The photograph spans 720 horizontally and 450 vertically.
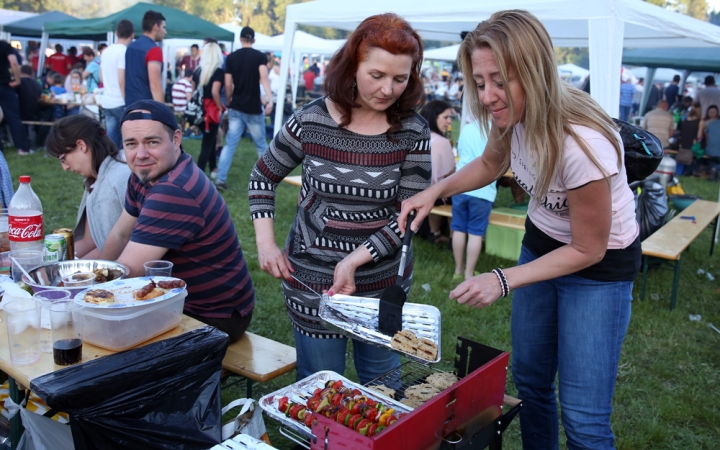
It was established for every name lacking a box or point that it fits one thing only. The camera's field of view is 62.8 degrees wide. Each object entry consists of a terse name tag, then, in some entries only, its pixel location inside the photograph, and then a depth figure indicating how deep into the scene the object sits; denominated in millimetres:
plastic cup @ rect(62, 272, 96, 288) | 2150
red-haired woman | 2037
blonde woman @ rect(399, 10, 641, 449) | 1646
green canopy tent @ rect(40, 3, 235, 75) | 12242
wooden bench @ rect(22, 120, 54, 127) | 10134
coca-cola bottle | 2576
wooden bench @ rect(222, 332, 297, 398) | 2584
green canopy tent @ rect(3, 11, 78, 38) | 17031
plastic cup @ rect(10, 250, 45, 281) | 2457
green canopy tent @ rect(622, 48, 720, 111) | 16734
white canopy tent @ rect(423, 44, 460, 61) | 19250
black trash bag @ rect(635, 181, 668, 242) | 5934
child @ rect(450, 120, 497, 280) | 5375
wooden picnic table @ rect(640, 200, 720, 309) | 4891
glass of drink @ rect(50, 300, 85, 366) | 1846
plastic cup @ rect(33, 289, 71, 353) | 1985
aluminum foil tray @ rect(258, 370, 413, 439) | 1730
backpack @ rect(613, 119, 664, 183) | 1979
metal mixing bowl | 2326
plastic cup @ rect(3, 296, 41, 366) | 1860
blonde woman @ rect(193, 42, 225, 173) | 8445
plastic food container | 1916
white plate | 1915
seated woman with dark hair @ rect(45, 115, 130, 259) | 3027
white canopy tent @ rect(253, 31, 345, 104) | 18406
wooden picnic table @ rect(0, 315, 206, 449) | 1818
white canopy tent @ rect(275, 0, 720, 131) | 5074
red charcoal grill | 1467
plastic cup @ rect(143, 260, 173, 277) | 2283
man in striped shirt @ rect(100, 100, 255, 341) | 2438
